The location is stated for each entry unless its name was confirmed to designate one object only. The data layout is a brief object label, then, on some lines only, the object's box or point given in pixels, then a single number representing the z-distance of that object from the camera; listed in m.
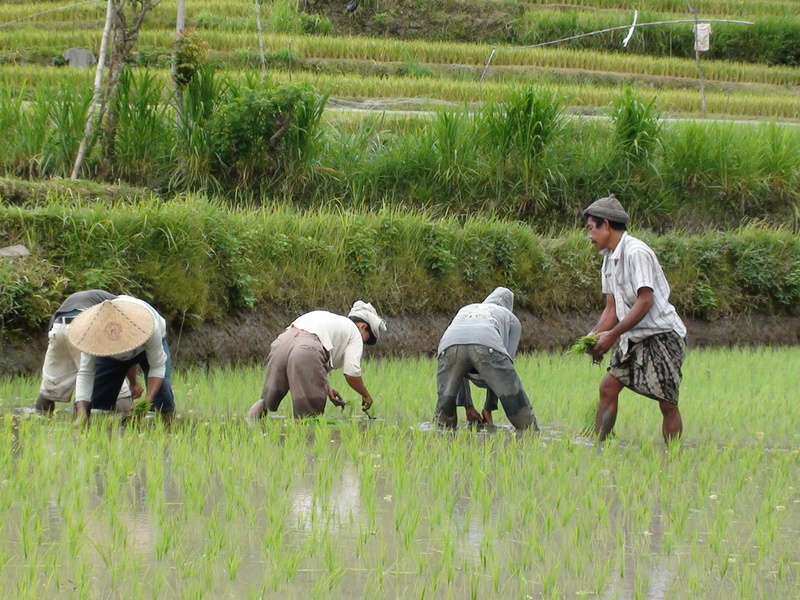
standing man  11.82
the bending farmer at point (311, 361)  12.80
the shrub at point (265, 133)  21.66
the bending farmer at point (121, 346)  11.55
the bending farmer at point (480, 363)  12.83
